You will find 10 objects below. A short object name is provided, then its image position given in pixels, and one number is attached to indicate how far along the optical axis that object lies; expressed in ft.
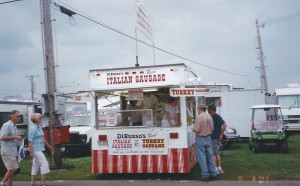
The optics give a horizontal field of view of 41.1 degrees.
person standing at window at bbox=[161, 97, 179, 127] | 35.09
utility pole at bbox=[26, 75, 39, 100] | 229.08
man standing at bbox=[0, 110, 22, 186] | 30.68
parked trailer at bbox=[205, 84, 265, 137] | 67.21
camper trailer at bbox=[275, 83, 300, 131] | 78.33
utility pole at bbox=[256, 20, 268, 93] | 134.72
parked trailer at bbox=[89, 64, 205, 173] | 33.91
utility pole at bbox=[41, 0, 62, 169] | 43.11
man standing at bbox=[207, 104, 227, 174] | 35.63
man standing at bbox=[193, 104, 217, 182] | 33.17
